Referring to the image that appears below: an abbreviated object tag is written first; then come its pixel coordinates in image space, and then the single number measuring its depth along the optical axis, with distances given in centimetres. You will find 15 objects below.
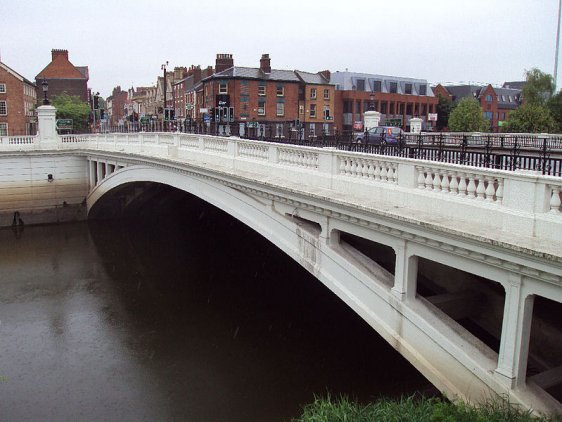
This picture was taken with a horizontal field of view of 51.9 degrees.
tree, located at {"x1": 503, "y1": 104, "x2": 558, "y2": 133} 4034
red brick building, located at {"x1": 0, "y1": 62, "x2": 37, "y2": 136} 6512
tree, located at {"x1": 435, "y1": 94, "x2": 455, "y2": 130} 8619
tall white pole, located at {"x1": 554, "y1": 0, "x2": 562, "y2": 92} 3888
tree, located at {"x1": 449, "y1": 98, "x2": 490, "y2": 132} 5984
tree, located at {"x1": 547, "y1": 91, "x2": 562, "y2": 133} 4634
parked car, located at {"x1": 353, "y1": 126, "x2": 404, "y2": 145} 2655
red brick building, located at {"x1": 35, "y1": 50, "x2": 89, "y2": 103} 8470
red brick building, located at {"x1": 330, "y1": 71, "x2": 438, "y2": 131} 7306
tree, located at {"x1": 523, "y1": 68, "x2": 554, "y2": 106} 5928
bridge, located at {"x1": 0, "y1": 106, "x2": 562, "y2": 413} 796
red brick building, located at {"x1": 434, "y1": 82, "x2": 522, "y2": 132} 9004
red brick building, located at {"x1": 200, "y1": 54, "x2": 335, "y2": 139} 6100
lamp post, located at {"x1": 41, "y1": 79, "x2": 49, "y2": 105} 3325
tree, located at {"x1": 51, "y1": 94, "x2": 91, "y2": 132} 6994
